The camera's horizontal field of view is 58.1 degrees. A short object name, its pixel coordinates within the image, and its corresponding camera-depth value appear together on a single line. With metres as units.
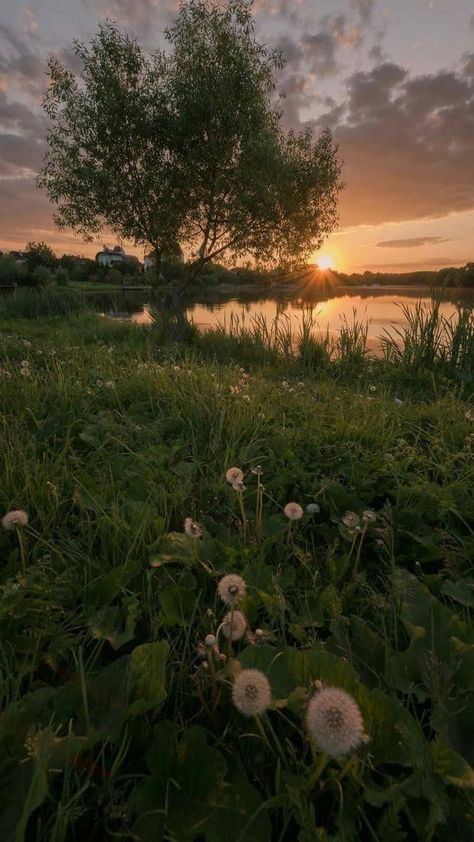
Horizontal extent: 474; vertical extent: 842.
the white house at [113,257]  100.62
